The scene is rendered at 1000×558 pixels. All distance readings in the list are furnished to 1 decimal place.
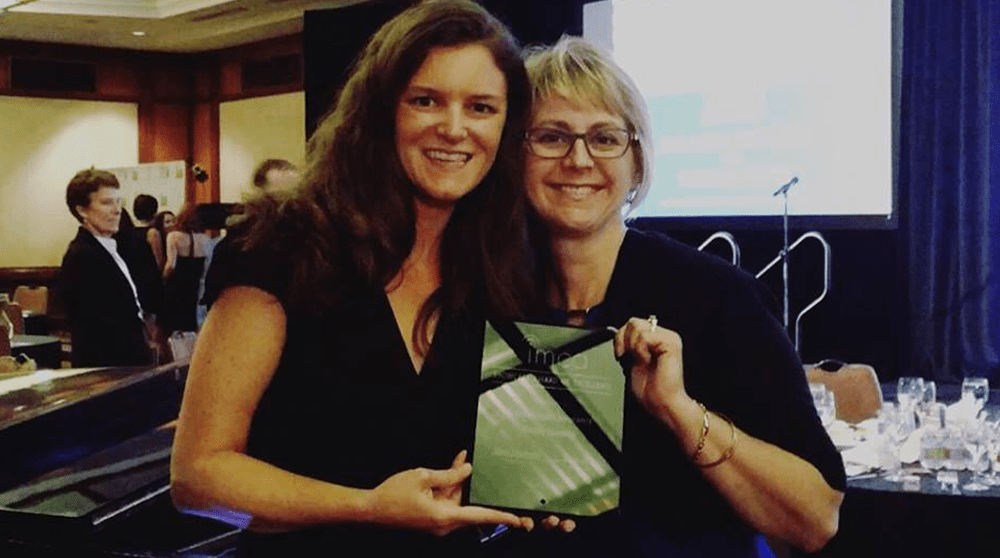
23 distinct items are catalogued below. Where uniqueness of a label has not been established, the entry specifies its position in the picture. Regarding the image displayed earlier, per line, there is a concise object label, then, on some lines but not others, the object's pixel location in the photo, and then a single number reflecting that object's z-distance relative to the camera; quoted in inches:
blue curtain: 235.3
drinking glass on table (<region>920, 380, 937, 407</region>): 136.6
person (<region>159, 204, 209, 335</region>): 297.1
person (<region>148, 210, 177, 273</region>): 373.7
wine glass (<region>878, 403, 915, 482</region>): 116.4
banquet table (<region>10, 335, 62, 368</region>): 234.4
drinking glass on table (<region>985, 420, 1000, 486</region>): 111.7
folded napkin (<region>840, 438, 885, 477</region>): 115.9
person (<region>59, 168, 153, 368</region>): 206.2
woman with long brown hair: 52.4
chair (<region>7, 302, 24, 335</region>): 273.8
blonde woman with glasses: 54.6
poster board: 431.5
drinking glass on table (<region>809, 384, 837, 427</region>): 131.9
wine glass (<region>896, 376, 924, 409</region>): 131.7
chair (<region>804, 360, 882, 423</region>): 154.9
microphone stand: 204.0
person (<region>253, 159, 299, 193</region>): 179.1
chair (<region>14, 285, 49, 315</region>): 350.3
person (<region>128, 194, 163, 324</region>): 303.9
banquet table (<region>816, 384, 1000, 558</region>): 105.7
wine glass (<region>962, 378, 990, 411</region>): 133.3
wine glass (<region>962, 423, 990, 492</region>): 109.2
